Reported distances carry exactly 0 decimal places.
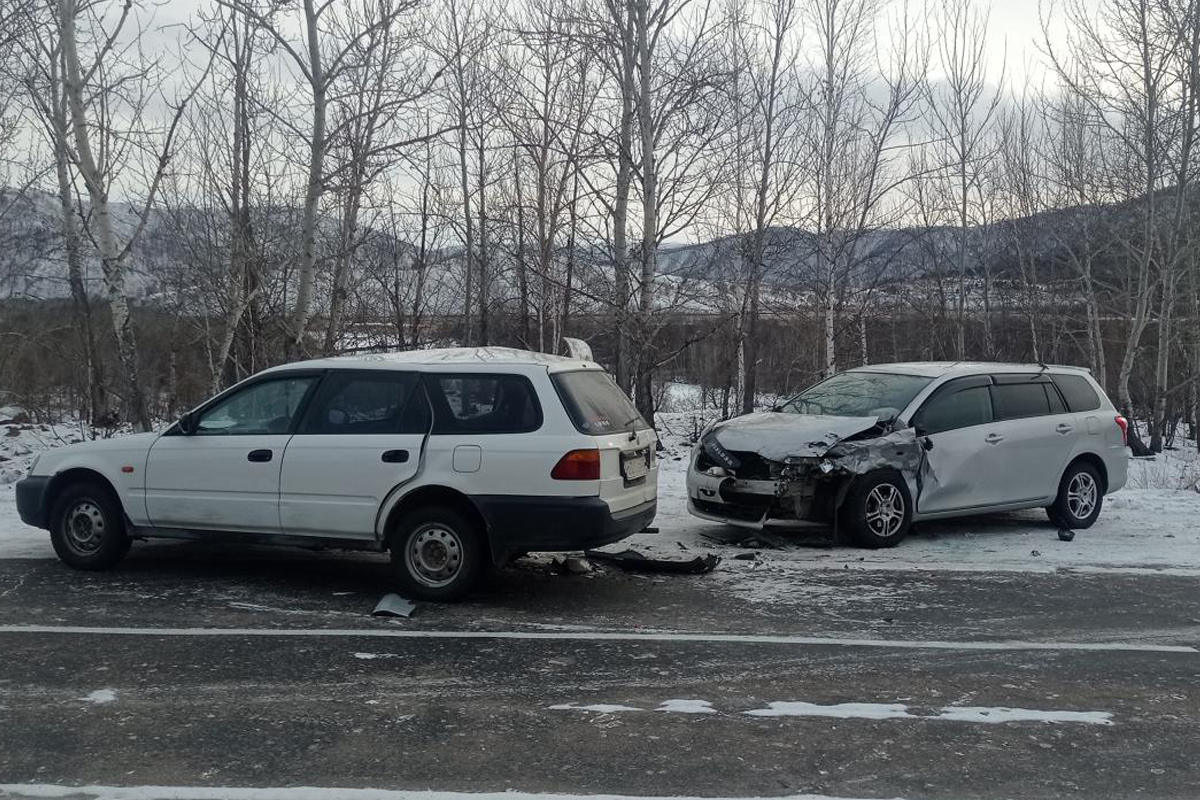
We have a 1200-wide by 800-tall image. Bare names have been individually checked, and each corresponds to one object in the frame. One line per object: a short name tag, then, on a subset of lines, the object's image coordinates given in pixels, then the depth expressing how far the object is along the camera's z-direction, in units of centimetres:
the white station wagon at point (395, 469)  662
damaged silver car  877
